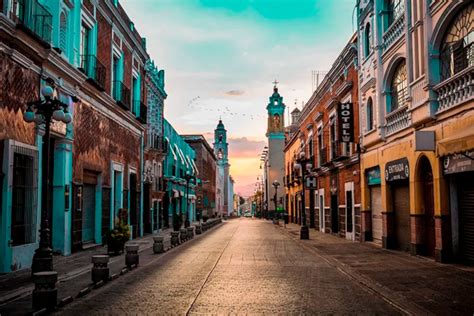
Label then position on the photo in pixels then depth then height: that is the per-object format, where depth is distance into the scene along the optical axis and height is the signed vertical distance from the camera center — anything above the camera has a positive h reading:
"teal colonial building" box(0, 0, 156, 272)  13.47 +2.98
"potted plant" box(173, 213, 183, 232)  34.84 -1.43
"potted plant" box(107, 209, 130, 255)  17.95 -1.21
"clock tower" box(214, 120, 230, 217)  126.51 +10.35
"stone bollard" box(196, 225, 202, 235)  34.57 -1.91
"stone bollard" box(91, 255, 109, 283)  11.56 -1.49
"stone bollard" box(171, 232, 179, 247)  23.03 -1.63
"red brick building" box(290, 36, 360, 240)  24.67 +2.87
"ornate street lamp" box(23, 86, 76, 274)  11.29 +0.91
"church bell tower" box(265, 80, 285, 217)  83.50 +8.46
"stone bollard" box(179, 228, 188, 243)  25.89 -1.68
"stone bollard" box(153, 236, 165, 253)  19.38 -1.63
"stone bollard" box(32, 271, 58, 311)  8.44 -1.46
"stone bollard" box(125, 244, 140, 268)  14.53 -1.52
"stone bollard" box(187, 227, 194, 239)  28.85 -1.76
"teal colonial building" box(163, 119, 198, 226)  41.38 +2.65
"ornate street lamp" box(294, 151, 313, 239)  27.36 -0.30
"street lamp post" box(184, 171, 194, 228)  38.56 +0.16
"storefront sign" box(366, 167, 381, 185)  21.19 +1.06
